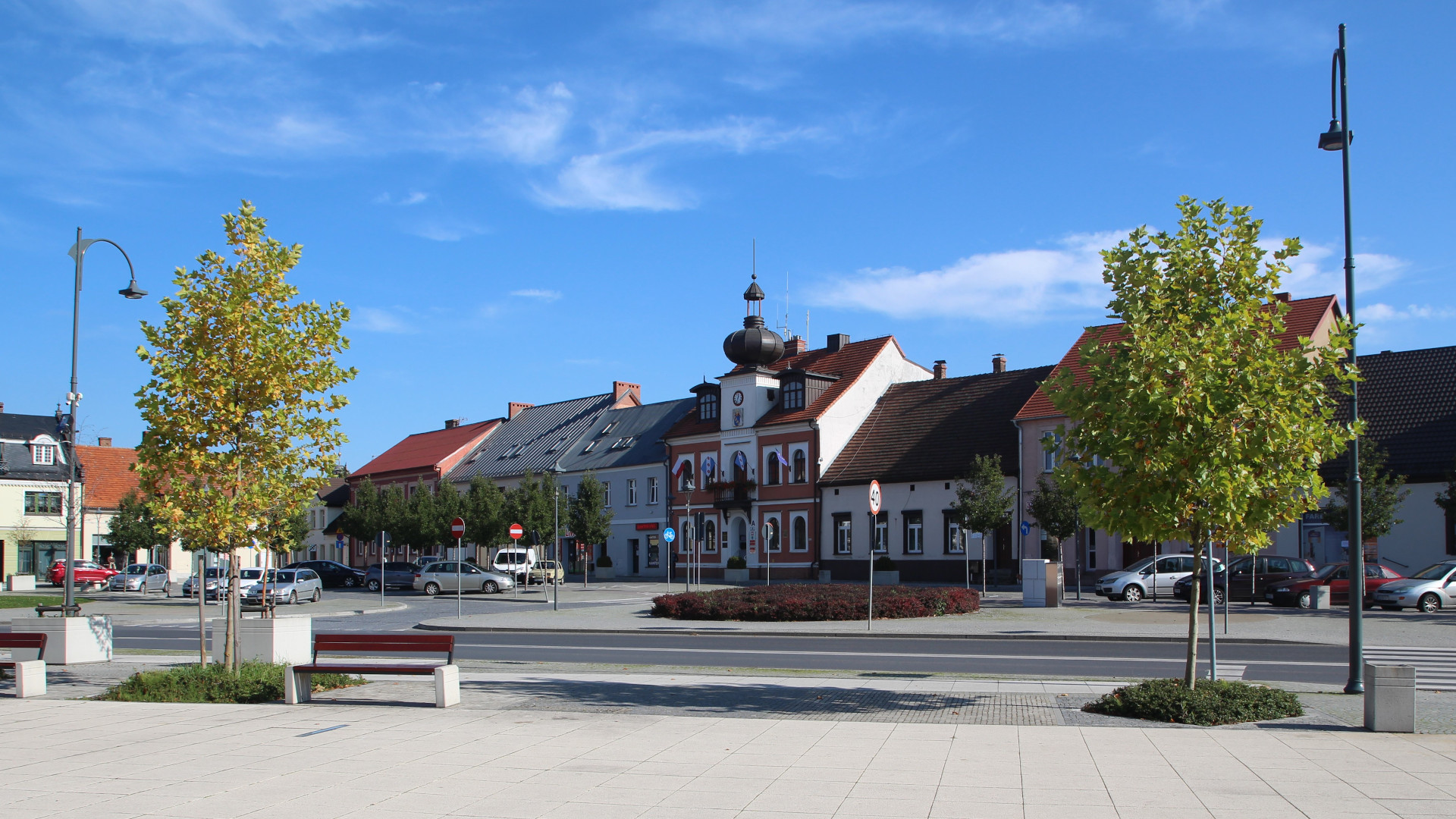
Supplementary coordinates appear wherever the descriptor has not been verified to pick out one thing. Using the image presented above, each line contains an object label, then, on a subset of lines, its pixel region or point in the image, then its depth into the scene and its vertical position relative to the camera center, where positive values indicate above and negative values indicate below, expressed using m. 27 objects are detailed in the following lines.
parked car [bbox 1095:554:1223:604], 35.62 -2.90
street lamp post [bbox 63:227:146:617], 18.98 -0.15
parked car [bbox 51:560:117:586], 61.25 -4.80
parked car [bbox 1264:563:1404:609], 31.66 -2.72
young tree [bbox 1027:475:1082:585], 37.75 -0.91
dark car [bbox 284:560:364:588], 58.88 -4.58
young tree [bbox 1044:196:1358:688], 11.70 +0.88
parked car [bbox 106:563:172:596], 57.94 -4.83
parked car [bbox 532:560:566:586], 51.62 -3.95
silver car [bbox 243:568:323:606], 41.97 -3.81
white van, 51.45 -3.44
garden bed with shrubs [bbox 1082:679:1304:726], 11.62 -2.23
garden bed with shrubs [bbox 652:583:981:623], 28.41 -2.94
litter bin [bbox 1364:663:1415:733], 10.91 -2.04
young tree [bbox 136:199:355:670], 14.03 +1.06
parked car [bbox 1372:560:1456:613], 30.38 -2.78
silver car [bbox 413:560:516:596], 47.53 -3.91
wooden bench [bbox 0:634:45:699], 14.20 -2.39
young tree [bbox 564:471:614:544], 50.31 -1.31
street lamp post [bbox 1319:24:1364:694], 13.69 +0.17
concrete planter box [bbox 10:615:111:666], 18.08 -2.42
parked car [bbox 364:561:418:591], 52.21 -4.15
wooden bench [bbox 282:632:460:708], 12.80 -2.02
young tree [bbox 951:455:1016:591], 41.03 -0.55
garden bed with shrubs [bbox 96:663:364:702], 13.60 -2.42
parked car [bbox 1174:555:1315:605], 33.03 -2.51
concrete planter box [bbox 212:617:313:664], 15.46 -2.09
